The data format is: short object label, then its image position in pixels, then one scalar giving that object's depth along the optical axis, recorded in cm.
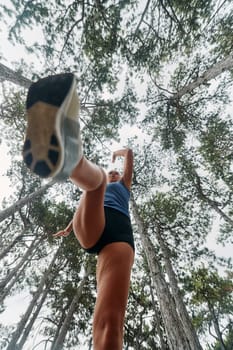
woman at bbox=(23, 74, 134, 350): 95
